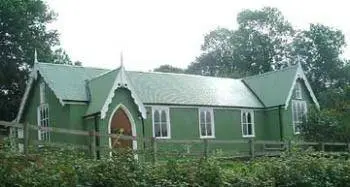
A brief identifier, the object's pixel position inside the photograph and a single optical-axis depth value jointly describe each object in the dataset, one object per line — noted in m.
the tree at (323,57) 66.00
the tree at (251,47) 69.81
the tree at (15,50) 46.31
